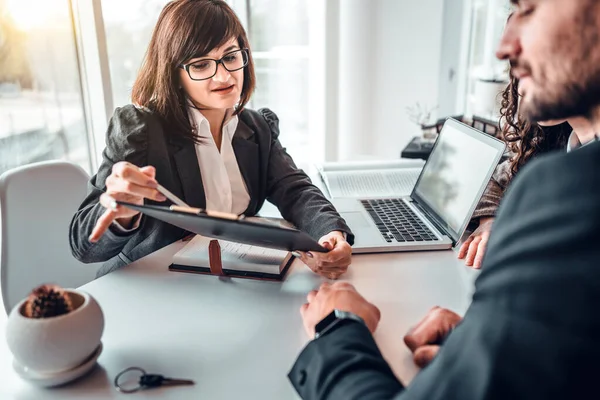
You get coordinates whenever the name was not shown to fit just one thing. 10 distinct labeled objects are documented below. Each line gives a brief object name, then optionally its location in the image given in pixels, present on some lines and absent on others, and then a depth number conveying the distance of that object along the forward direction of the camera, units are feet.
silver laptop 3.78
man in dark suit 1.42
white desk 2.31
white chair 4.19
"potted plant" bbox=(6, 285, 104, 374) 2.15
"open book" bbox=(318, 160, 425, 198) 5.28
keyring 2.24
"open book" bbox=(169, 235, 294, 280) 3.40
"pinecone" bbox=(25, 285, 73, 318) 2.21
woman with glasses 3.91
